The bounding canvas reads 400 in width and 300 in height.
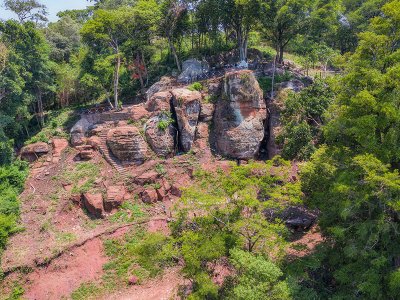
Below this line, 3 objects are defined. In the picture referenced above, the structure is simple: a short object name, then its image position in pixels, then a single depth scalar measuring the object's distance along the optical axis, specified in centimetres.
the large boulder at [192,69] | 3064
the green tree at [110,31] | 2819
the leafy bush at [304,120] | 2342
